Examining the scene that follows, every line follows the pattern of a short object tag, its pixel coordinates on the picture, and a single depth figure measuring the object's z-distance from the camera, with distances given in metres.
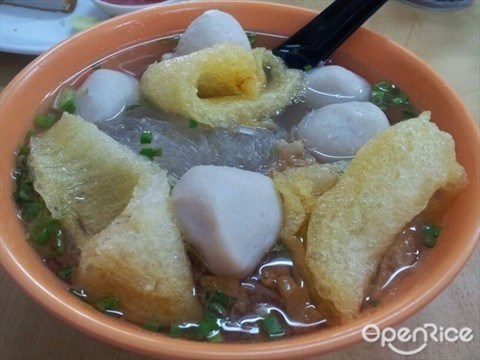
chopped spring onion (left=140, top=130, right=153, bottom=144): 0.20
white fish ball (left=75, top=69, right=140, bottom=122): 0.21
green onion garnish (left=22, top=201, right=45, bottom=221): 0.18
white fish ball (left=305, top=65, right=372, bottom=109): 0.22
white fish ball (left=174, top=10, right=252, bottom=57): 0.21
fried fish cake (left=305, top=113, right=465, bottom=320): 0.16
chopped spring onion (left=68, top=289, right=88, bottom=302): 0.16
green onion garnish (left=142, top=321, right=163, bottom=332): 0.15
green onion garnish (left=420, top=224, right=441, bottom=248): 0.18
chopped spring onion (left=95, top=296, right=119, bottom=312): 0.16
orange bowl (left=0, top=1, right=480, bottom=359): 0.14
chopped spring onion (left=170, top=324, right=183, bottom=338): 0.15
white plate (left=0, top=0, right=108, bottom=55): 0.28
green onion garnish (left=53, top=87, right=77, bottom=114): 0.21
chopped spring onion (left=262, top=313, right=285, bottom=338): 0.16
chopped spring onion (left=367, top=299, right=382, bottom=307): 0.16
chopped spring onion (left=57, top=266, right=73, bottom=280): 0.17
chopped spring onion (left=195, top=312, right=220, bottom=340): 0.15
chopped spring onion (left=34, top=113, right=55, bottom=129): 0.20
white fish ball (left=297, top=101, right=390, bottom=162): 0.20
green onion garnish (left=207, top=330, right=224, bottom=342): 0.15
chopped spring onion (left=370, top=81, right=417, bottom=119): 0.22
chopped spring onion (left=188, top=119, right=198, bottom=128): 0.20
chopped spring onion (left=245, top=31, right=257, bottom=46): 0.25
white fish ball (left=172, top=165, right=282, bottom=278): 0.15
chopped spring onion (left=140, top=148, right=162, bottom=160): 0.19
